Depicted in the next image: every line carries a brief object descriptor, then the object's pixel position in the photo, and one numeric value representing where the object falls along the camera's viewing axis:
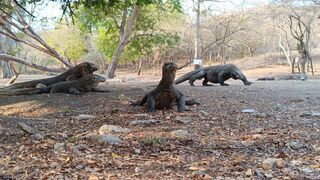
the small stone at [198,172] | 2.92
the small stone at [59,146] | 3.72
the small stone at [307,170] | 2.95
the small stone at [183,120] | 5.38
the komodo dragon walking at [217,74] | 12.45
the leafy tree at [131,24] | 14.45
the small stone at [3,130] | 4.51
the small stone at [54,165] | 3.16
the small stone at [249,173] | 2.87
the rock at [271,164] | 3.05
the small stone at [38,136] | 4.20
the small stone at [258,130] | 4.58
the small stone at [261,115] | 5.86
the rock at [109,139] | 3.97
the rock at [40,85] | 10.58
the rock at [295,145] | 3.78
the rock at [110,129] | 4.59
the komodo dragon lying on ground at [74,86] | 9.65
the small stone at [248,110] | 6.39
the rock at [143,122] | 5.18
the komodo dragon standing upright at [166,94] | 6.47
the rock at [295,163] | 3.17
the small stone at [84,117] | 5.94
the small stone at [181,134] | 4.27
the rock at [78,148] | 3.64
